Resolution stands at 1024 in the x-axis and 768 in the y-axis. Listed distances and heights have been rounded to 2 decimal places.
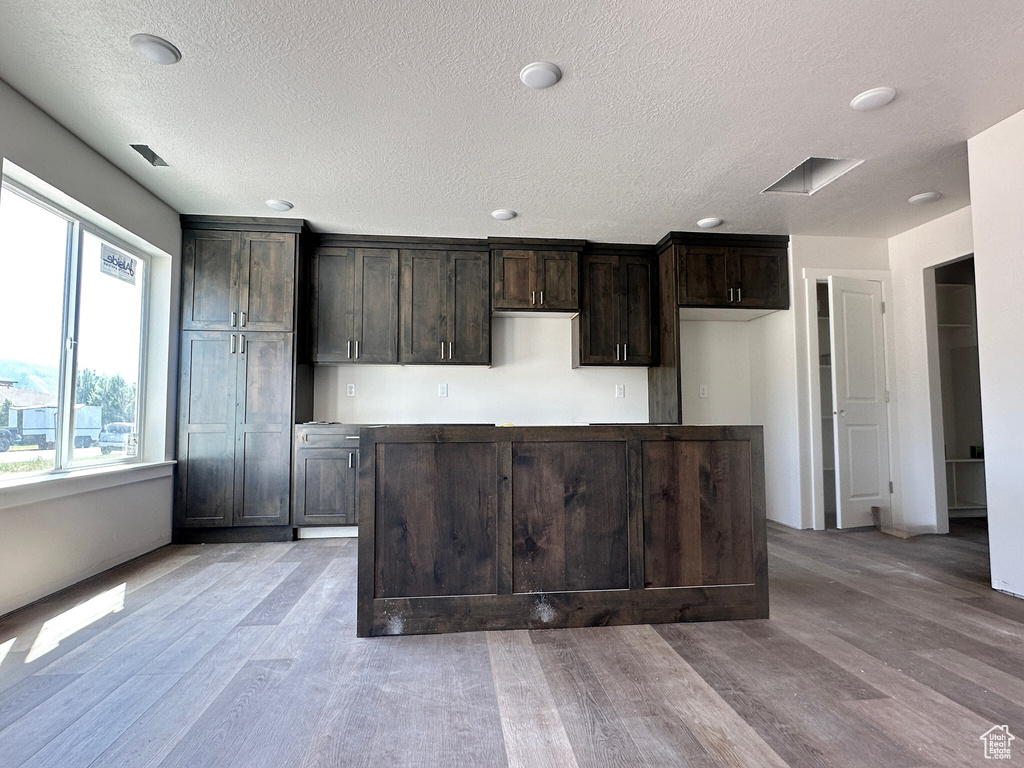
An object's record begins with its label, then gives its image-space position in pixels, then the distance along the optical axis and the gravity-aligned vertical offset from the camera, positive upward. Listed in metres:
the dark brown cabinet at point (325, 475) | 4.27 -0.50
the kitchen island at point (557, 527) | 2.35 -0.52
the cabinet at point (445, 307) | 4.69 +0.91
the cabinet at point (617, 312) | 4.88 +0.90
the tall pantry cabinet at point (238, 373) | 4.16 +0.32
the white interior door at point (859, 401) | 4.54 +0.07
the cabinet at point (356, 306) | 4.60 +0.92
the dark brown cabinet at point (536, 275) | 4.77 +1.21
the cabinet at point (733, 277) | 4.70 +1.16
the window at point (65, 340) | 2.76 +0.44
